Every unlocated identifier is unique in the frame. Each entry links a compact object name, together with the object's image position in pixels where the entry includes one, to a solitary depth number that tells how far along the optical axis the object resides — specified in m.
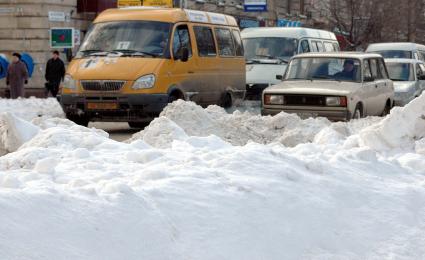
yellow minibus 16.73
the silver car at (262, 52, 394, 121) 15.77
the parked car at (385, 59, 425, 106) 21.59
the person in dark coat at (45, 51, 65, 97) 26.05
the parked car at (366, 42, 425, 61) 29.44
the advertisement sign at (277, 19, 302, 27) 49.22
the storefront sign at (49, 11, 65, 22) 30.23
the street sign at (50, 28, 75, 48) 29.20
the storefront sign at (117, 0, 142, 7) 30.41
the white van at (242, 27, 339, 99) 21.52
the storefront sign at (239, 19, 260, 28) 43.50
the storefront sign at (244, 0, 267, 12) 41.59
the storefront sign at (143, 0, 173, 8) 30.11
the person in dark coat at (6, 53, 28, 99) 25.30
